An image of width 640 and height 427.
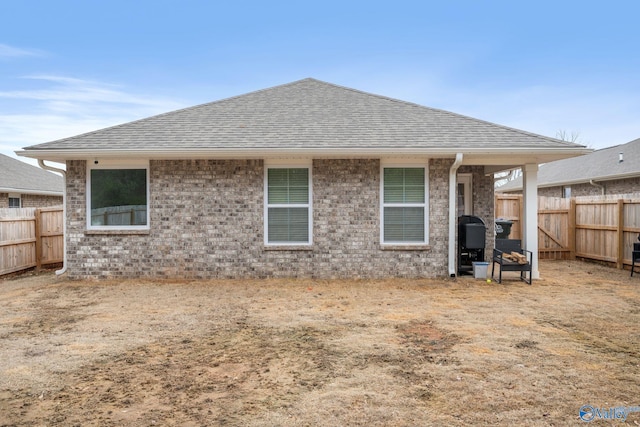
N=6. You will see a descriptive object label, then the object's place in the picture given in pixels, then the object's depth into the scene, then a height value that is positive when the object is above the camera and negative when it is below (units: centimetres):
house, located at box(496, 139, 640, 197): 1571 +159
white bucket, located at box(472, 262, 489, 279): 879 -123
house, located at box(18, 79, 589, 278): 874 +3
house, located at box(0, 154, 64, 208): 1574 +107
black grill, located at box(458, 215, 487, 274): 877 -62
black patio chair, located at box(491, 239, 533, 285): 836 -95
